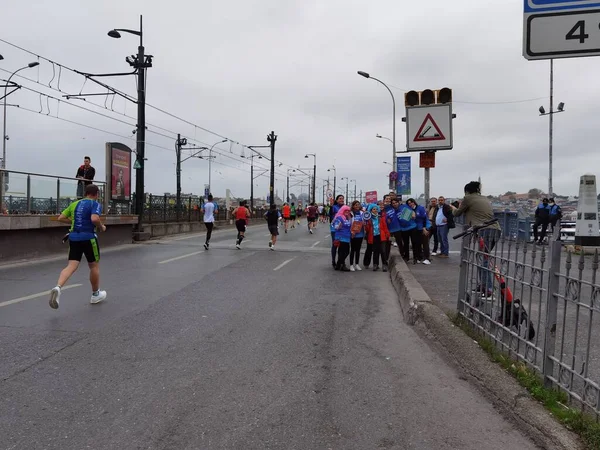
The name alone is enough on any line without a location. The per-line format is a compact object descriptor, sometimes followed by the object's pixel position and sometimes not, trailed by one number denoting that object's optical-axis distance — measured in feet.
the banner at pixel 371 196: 89.99
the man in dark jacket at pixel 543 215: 63.52
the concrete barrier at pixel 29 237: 40.42
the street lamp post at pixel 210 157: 153.44
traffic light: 29.58
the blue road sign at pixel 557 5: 11.32
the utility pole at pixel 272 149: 142.82
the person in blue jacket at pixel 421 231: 40.68
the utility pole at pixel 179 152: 125.39
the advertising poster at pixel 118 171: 61.26
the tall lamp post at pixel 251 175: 190.70
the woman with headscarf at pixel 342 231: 37.37
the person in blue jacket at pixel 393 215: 40.50
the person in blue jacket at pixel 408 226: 39.82
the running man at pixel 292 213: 101.72
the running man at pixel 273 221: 54.75
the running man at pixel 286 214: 94.53
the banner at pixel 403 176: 79.36
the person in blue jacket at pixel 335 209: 38.93
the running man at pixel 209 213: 55.77
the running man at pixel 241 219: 54.90
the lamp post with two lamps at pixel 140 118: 62.69
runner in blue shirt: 23.98
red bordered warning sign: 30.30
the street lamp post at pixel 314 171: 226.25
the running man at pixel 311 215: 90.42
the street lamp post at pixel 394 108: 83.30
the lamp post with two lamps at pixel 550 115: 94.63
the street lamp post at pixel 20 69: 56.53
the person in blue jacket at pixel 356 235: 37.52
